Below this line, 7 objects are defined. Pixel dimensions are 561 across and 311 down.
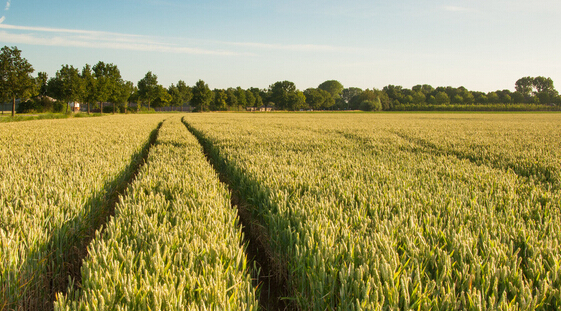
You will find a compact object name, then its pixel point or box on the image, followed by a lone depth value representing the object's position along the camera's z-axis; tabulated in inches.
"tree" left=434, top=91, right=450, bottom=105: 4578.7
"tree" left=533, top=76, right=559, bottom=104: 4813.0
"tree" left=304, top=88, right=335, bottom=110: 4675.2
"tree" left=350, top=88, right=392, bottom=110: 4495.6
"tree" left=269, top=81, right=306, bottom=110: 4202.8
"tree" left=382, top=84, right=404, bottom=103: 5241.6
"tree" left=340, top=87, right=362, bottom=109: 6983.3
